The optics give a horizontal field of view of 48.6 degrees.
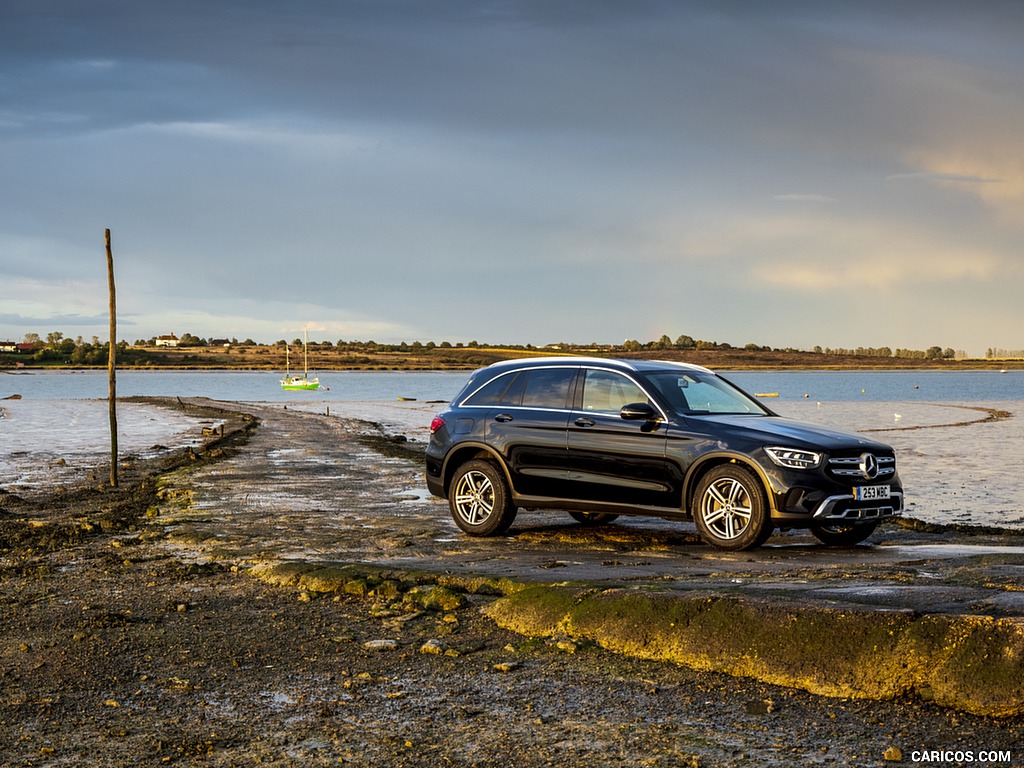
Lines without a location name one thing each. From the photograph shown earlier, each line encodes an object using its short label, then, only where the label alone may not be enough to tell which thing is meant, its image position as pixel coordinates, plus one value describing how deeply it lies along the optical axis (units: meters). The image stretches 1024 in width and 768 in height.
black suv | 11.03
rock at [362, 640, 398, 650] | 7.36
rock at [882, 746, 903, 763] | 5.04
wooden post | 19.21
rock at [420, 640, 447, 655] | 7.26
